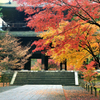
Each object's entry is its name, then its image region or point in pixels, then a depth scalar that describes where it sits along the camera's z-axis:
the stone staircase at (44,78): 21.33
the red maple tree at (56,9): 9.77
